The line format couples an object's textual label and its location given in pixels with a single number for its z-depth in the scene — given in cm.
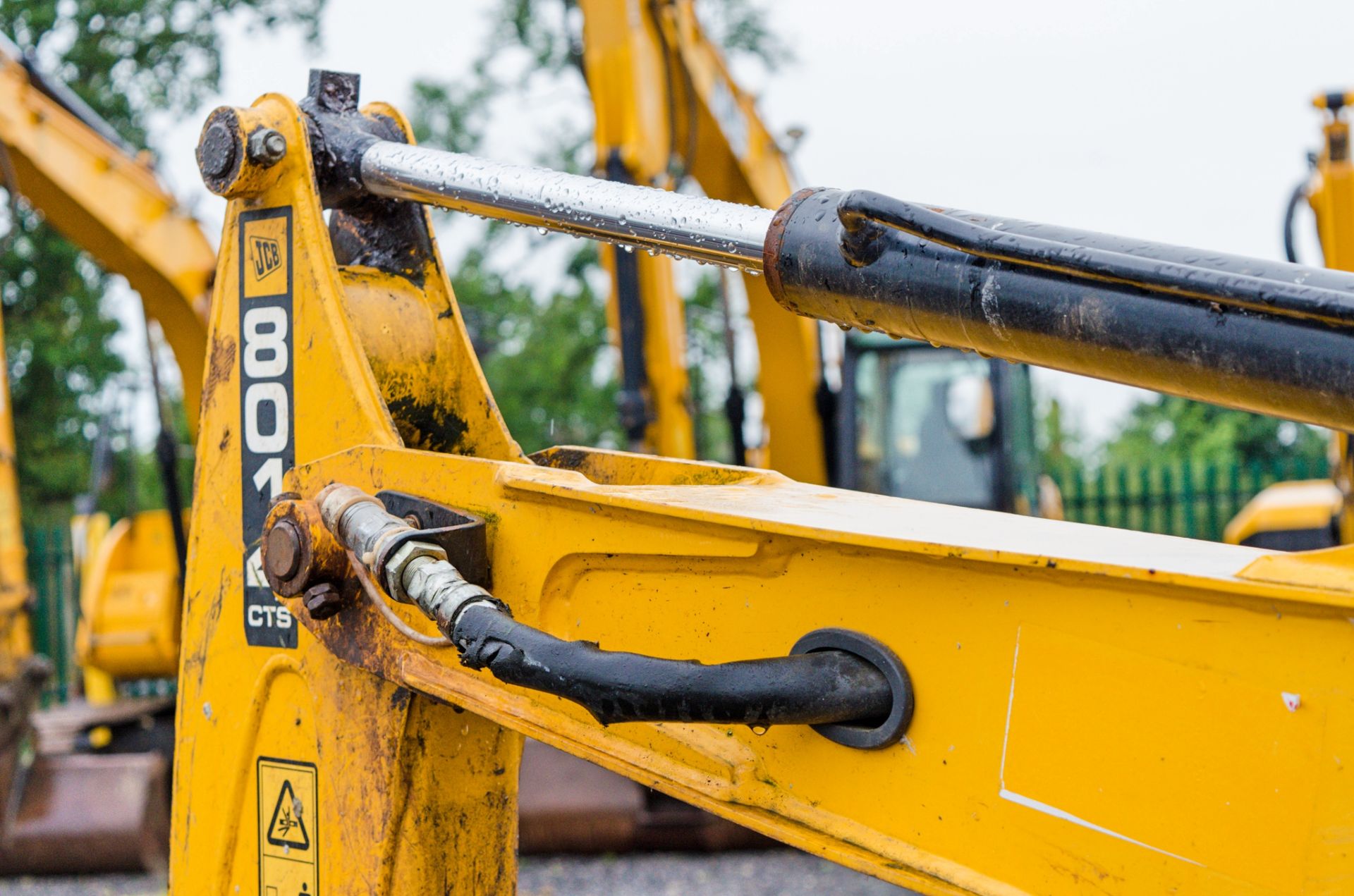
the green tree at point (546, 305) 1591
